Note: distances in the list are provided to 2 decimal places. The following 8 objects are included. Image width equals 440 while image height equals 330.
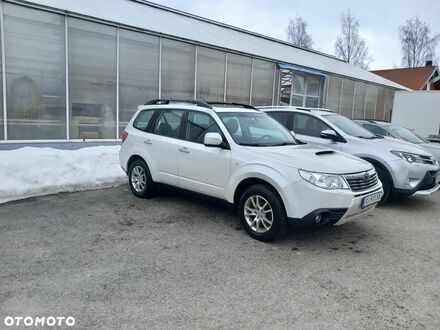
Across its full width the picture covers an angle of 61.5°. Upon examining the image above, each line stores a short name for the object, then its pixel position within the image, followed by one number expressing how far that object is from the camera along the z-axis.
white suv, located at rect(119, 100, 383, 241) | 4.33
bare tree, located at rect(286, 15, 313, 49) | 46.03
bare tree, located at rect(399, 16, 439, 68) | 44.72
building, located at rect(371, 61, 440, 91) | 32.78
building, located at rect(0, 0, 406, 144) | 8.81
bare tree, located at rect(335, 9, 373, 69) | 46.38
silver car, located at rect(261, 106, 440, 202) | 6.45
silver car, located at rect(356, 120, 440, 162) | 8.91
